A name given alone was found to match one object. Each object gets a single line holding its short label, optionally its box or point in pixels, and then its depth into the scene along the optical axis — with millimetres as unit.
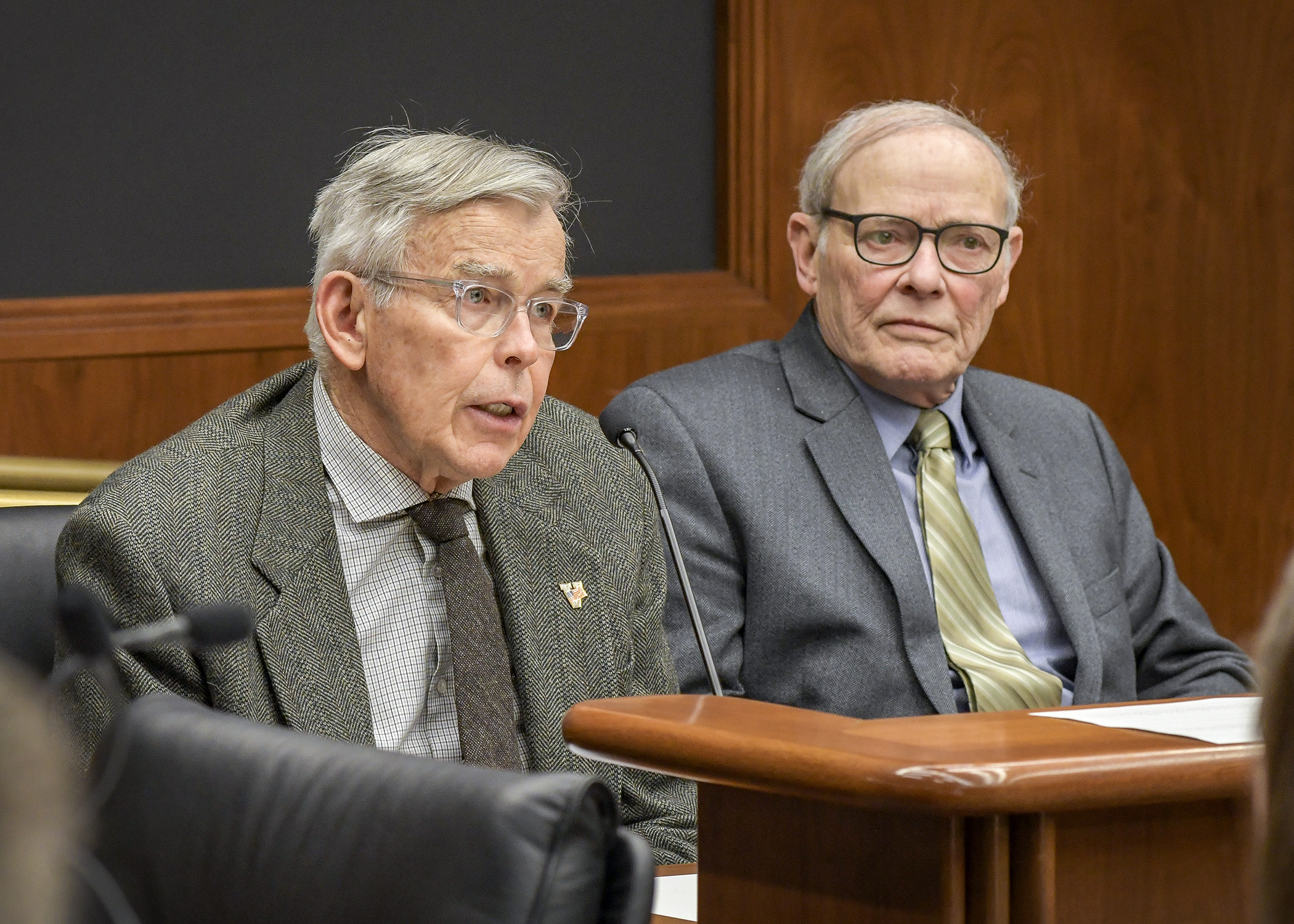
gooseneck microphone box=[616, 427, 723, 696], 4003
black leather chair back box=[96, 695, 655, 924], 2687
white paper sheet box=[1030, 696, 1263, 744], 3602
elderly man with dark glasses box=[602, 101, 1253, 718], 4238
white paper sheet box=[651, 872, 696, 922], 3803
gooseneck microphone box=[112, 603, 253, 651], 2649
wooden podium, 3239
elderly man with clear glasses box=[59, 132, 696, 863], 3992
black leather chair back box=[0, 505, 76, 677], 4002
